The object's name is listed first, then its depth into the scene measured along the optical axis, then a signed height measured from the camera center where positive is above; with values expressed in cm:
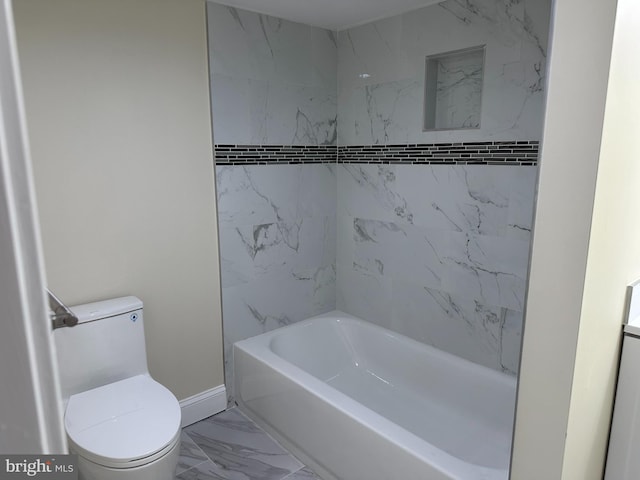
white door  34 -11
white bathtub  188 -124
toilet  168 -103
